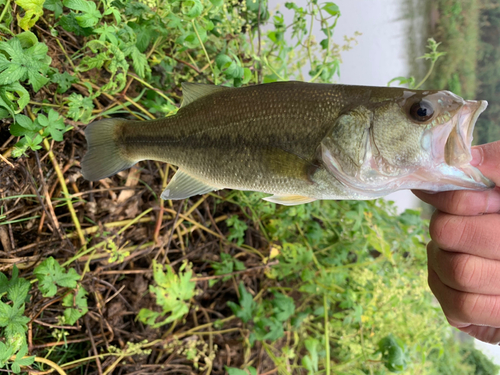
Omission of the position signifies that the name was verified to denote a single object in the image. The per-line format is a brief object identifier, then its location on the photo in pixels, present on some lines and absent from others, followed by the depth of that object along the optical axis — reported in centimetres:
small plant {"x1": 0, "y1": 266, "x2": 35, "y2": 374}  32
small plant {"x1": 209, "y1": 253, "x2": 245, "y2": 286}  54
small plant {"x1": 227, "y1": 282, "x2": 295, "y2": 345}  49
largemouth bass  26
